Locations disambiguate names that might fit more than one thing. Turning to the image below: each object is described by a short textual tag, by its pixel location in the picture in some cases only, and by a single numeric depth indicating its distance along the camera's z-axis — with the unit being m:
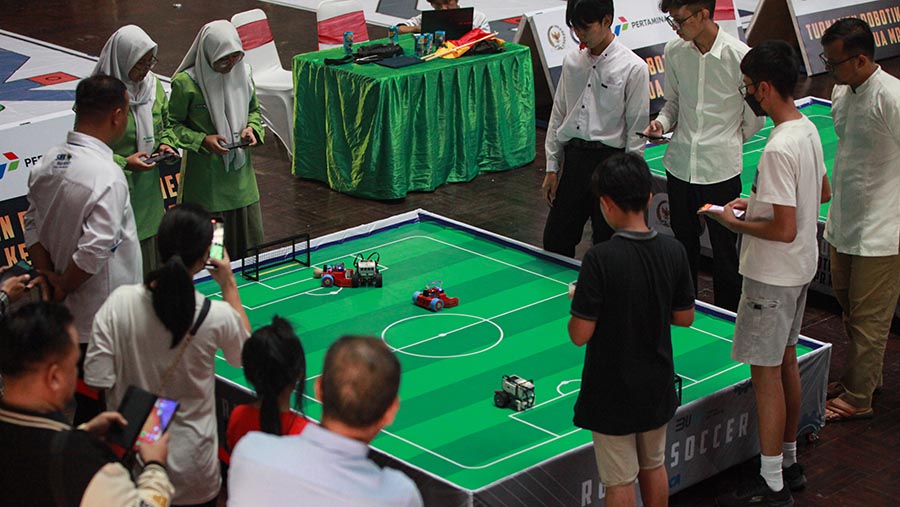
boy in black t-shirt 4.12
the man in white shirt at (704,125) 6.07
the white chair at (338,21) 10.16
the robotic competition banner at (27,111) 7.45
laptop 9.33
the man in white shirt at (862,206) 5.45
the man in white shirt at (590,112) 6.18
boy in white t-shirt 4.66
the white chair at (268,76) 9.88
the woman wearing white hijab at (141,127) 5.74
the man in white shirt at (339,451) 2.63
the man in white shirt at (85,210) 4.48
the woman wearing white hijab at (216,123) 6.21
